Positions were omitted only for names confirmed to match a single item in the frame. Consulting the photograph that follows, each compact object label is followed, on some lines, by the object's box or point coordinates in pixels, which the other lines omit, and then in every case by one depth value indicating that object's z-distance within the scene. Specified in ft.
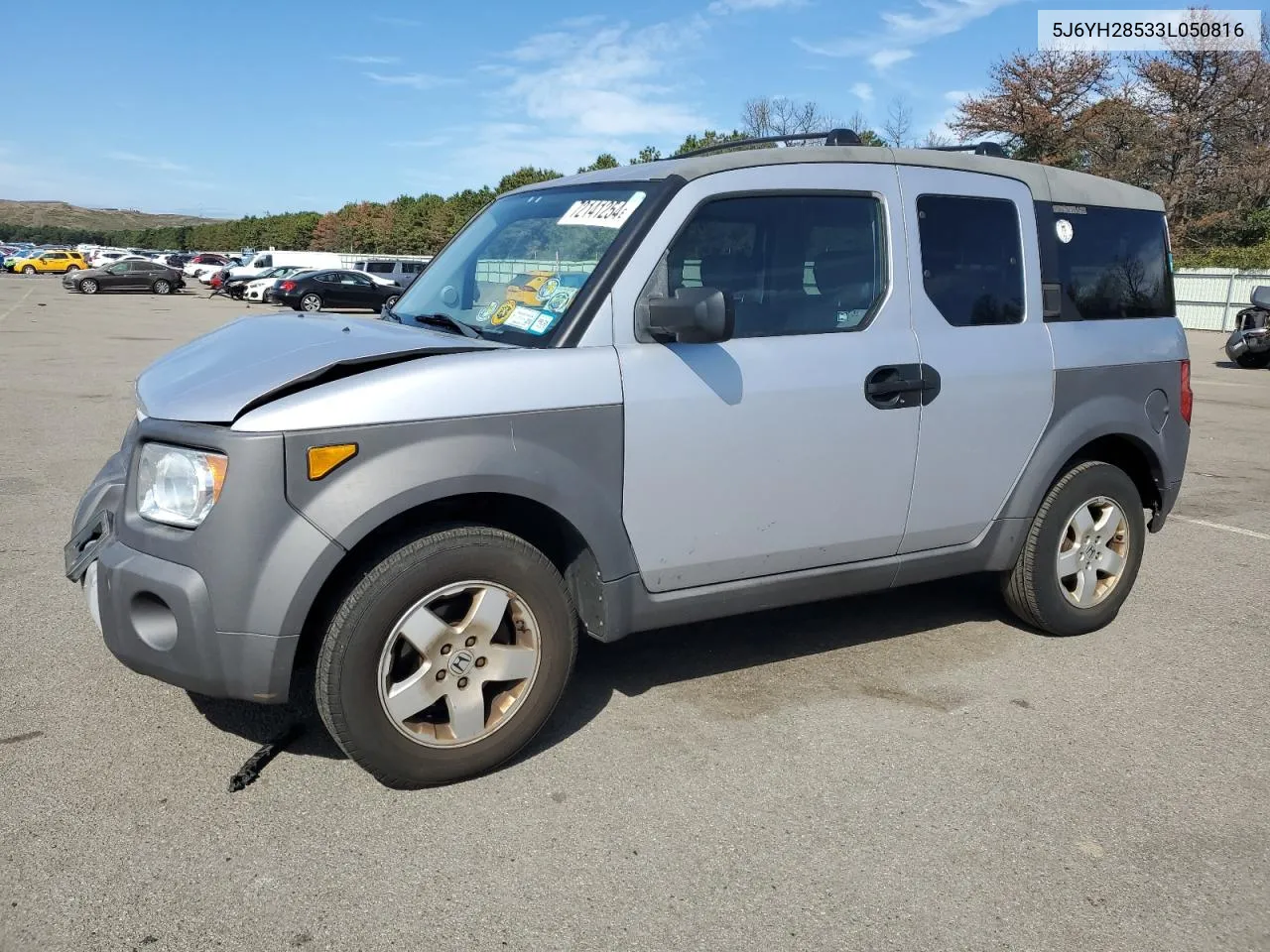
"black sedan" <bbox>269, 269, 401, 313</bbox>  110.42
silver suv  9.81
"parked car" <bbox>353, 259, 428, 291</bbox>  124.50
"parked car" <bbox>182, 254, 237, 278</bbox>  191.21
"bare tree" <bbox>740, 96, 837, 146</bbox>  132.87
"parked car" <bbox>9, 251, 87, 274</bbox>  215.31
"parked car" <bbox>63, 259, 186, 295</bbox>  138.62
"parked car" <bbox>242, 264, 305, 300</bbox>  122.72
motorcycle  57.72
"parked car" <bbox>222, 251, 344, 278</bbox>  173.48
